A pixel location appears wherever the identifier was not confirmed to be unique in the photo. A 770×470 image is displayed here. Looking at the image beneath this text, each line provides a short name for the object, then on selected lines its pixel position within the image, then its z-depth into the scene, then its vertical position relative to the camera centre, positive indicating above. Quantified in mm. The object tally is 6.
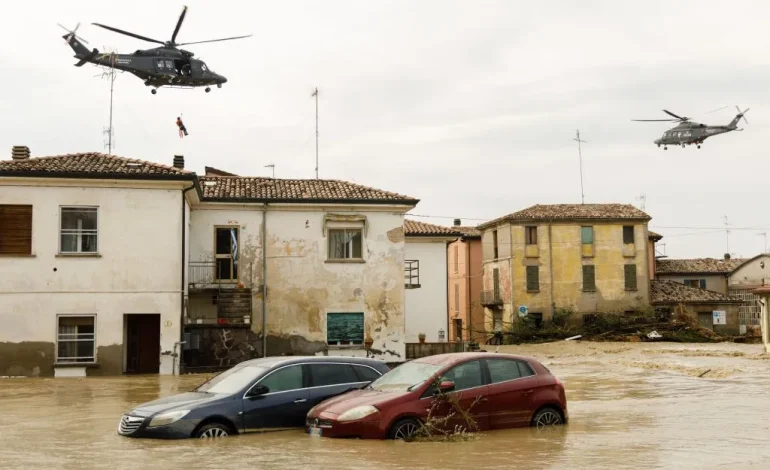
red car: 12961 -1184
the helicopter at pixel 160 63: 37094 +11177
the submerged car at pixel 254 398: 13266 -1174
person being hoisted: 38938 +8567
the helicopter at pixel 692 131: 61781 +12876
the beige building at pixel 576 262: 59500 +3709
